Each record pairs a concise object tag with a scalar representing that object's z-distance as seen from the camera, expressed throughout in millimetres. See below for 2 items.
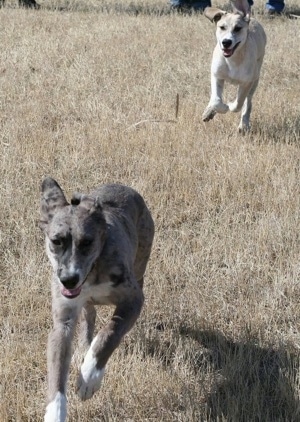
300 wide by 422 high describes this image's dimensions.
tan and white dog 14226
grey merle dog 5913
